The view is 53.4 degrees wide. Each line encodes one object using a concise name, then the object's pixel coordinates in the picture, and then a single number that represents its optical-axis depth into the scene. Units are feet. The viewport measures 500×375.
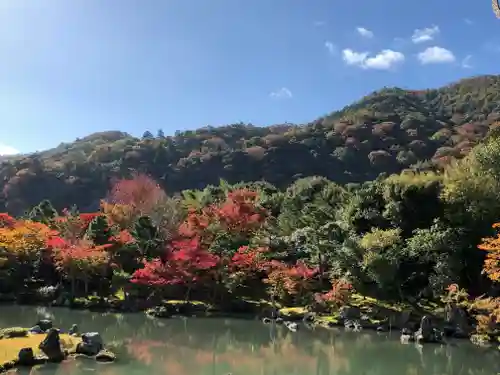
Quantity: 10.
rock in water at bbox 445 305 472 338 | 71.51
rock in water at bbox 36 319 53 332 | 59.77
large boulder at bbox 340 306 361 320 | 79.51
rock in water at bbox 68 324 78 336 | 59.72
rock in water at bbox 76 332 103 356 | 51.85
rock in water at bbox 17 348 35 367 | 46.21
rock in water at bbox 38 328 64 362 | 48.73
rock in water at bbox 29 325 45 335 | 57.25
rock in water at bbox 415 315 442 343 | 68.28
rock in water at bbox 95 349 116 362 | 51.11
